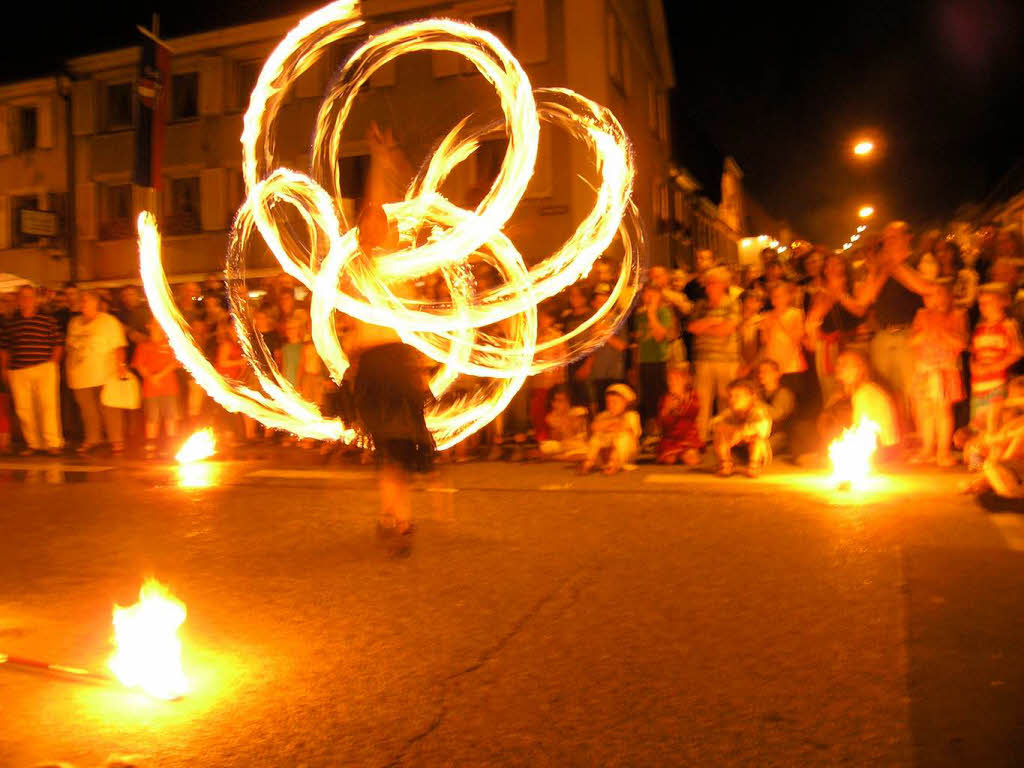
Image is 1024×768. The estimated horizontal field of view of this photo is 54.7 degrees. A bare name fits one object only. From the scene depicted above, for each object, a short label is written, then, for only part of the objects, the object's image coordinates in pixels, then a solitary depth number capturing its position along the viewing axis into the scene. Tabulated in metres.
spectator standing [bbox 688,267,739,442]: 10.41
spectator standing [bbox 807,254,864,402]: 10.03
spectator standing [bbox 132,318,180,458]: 12.38
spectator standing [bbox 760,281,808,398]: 10.04
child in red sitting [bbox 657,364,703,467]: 9.91
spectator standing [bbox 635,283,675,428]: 10.68
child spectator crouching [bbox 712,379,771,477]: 8.98
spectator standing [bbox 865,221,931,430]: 9.48
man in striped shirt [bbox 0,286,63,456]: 12.37
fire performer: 6.18
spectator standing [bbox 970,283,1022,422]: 8.48
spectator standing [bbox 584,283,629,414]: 11.03
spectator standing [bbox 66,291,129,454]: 12.32
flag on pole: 16.88
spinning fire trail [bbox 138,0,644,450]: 8.25
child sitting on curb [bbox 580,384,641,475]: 9.49
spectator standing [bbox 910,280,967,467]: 9.02
